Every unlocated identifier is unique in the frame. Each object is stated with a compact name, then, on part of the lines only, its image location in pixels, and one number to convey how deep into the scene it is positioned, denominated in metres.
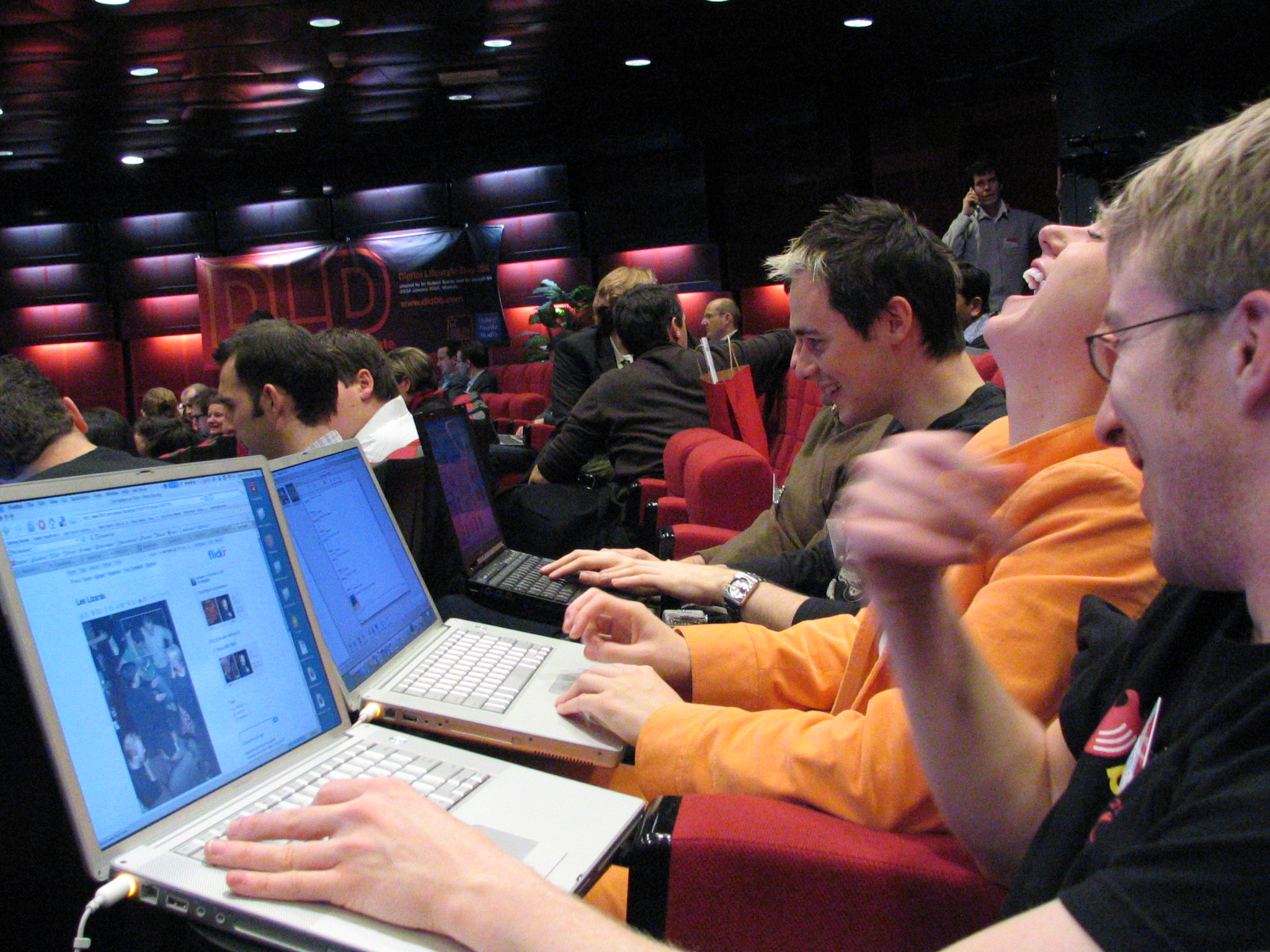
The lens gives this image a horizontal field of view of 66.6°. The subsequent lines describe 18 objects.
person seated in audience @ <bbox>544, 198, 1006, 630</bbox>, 1.89
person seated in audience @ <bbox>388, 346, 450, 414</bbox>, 5.11
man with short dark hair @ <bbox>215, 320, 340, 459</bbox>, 2.53
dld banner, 11.84
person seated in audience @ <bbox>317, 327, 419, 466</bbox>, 2.70
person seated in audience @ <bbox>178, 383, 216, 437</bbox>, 6.55
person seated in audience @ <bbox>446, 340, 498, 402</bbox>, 9.68
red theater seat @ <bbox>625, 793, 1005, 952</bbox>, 0.89
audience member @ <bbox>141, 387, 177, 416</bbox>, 7.38
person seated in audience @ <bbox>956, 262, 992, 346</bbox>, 4.29
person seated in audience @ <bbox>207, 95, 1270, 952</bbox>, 0.55
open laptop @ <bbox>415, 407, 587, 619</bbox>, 1.99
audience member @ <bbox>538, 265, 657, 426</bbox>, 5.60
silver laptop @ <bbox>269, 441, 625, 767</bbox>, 1.16
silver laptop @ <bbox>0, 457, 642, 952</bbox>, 0.76
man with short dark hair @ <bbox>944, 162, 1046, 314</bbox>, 6.33
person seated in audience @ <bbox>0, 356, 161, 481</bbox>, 2.60
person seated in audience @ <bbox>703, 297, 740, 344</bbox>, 7.44
